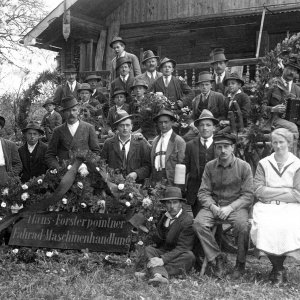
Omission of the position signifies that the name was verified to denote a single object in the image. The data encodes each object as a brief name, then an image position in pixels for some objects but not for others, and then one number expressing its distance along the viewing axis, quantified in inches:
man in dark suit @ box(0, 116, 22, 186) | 309.7
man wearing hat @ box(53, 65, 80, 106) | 451.2
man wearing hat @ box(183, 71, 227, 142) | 343.3
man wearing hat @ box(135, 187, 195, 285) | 245.3
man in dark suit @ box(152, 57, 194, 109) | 392.5
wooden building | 579.2
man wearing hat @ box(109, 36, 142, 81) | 443.8
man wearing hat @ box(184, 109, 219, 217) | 291.4
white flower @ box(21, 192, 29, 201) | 288.0
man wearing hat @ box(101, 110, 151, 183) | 303.1
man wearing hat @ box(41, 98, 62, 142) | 398.6
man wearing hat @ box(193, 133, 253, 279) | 250.8
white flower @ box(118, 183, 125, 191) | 279.3
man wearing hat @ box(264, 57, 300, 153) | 336.5
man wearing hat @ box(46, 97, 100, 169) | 311.4
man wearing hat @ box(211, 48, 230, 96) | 390.2
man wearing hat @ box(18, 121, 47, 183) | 325.1
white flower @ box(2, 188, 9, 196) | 289.1
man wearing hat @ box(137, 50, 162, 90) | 414.6
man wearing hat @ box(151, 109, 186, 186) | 298.7
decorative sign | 269.7
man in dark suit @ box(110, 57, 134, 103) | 418.0
